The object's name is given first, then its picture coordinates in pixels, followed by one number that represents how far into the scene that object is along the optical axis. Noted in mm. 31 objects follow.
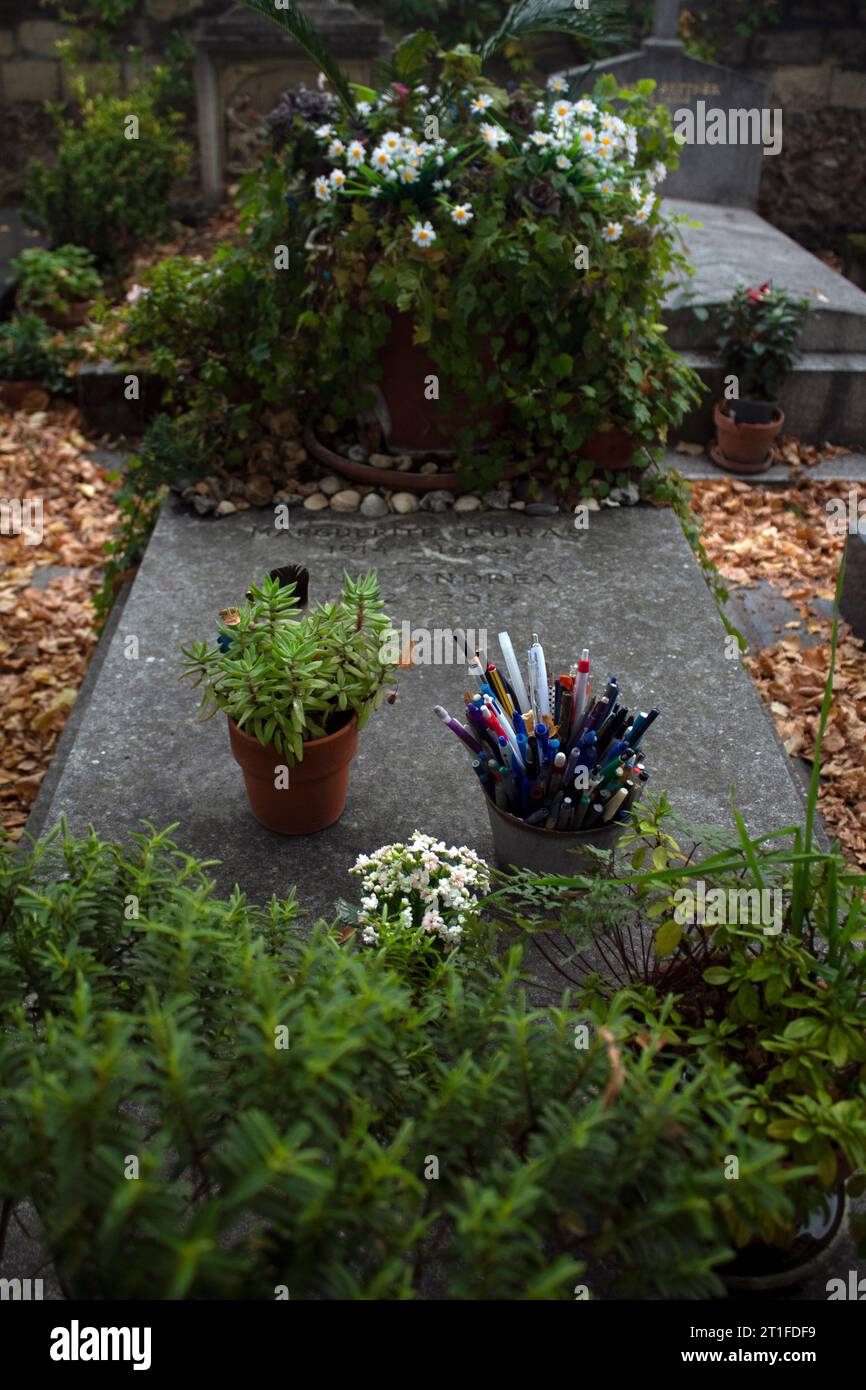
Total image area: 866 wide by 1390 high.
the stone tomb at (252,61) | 6742
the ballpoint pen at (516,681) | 2369
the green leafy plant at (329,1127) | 1109
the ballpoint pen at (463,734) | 2305
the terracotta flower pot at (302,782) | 2385
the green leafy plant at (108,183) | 6438
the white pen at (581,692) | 2227
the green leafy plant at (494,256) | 3594
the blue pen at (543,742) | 2195
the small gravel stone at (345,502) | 3850
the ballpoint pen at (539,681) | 2348
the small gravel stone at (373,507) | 3816
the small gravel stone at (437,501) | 3855
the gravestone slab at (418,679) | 2553
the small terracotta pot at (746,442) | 5055
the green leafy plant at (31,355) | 5750
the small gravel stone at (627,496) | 3887
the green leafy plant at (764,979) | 1418
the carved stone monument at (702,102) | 6953
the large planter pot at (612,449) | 3846
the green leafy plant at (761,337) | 5090
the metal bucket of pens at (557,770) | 2189
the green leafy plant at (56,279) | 5977
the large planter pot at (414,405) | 3812
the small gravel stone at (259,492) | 3844
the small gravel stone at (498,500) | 3875
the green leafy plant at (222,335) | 3873
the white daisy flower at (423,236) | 3520
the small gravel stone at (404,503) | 3852
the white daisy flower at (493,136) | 3604
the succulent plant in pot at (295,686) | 2270
